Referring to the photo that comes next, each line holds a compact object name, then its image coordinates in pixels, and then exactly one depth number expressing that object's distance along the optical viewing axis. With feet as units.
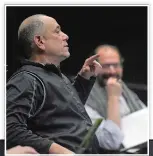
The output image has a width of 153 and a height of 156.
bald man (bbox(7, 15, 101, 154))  22.89
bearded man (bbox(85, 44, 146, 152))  24.54
